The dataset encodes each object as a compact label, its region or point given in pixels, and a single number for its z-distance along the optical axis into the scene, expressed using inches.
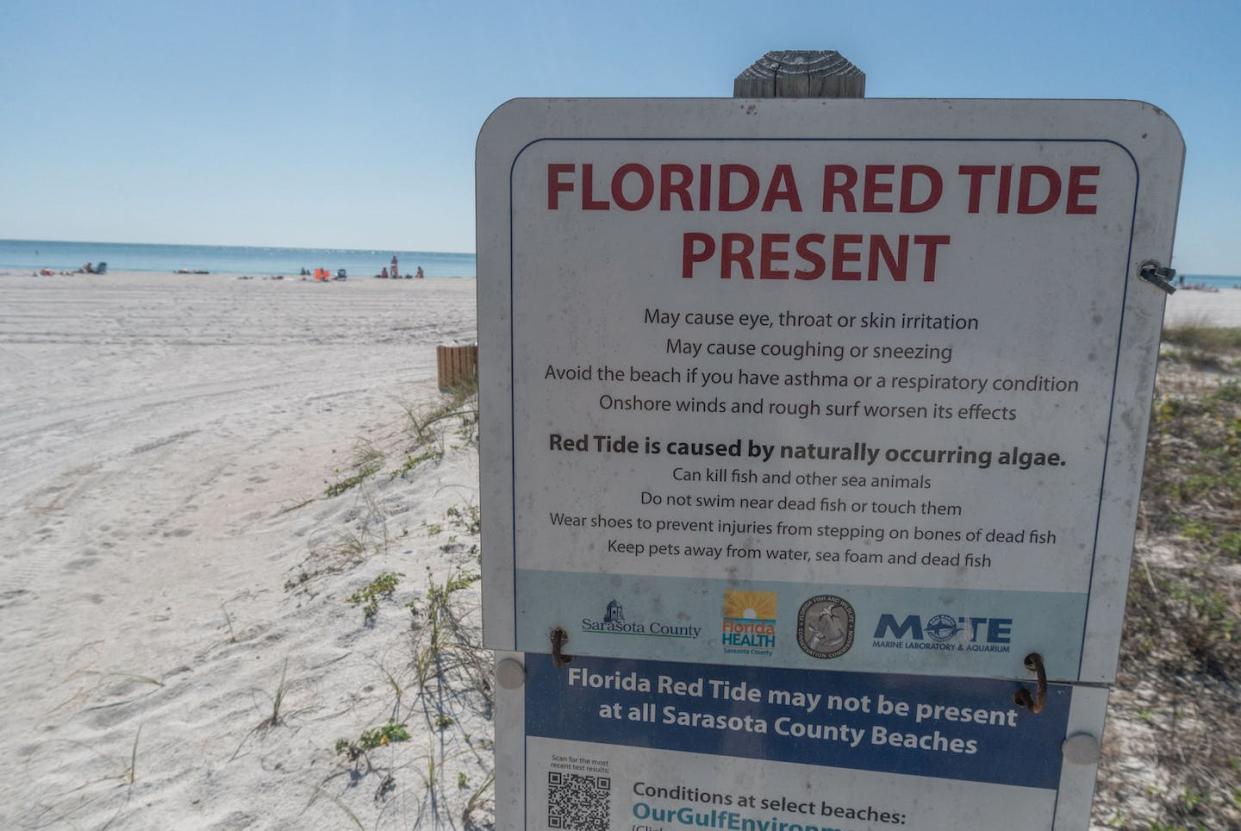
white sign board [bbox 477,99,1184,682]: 23.0
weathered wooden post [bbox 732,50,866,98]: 23.9
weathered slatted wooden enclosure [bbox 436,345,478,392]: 309.3
